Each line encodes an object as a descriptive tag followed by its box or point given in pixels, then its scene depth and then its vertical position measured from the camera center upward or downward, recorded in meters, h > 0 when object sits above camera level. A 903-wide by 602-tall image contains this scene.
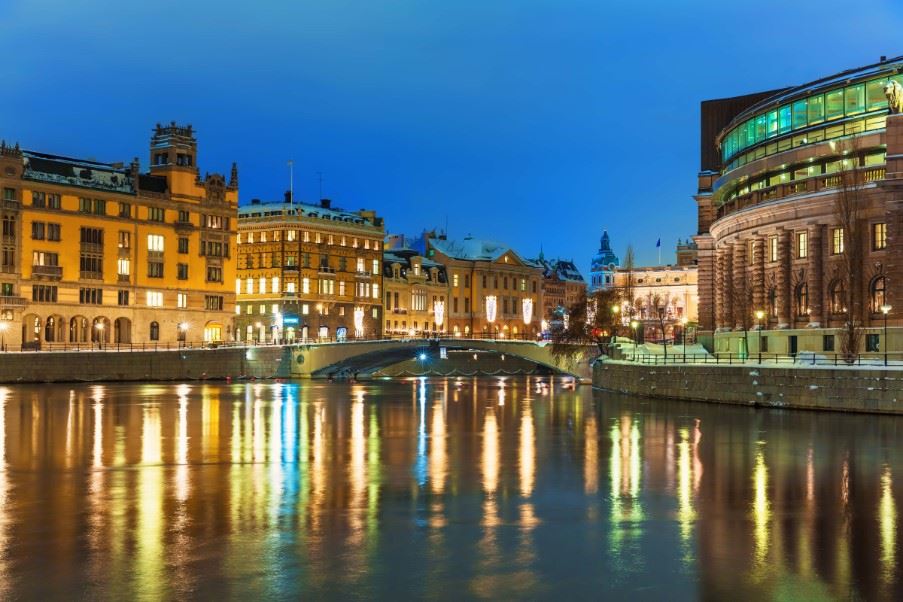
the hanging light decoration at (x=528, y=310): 169.12 +3.67
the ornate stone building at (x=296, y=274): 166.75 +9.11
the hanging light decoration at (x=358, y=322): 176.51 +2.16
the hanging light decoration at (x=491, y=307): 178.12 +4.28
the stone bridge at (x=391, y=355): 131.00 -2.17
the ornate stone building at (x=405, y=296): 190.25 +6.61
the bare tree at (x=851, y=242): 75.62 +6.21
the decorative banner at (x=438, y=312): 170.44 +3.47
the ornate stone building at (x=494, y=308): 169.38 +3.90
